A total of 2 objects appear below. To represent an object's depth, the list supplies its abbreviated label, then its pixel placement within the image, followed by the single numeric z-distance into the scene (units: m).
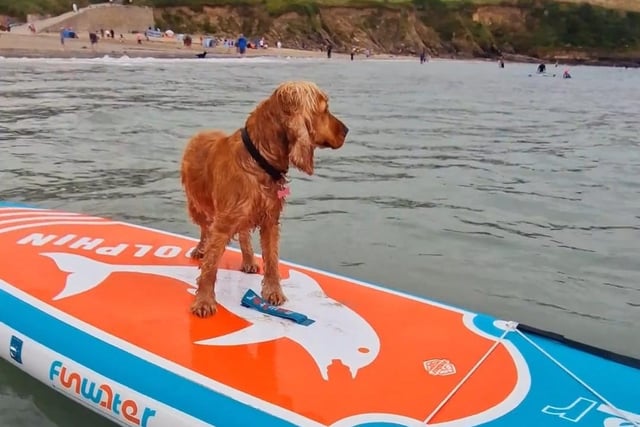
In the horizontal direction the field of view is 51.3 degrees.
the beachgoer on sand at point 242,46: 67.56
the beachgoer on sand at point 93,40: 53.21
